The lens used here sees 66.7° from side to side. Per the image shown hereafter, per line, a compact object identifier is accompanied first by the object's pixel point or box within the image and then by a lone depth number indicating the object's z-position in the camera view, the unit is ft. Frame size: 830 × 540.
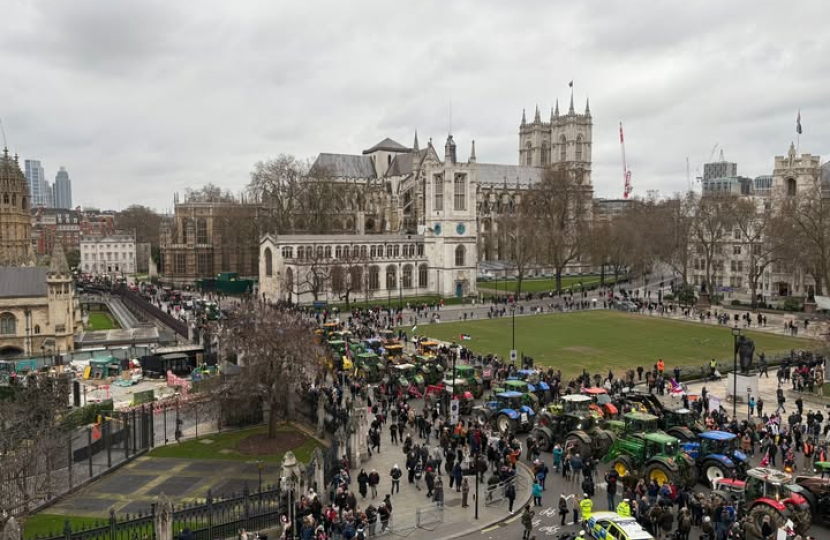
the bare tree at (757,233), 209.67
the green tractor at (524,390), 89.92
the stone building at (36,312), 146.00
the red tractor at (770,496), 52.90
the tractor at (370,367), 115.03
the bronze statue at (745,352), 103.81
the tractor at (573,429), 73.36
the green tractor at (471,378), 104.06
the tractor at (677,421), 74.38
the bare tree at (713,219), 224.74
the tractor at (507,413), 83.56
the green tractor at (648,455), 63.21
